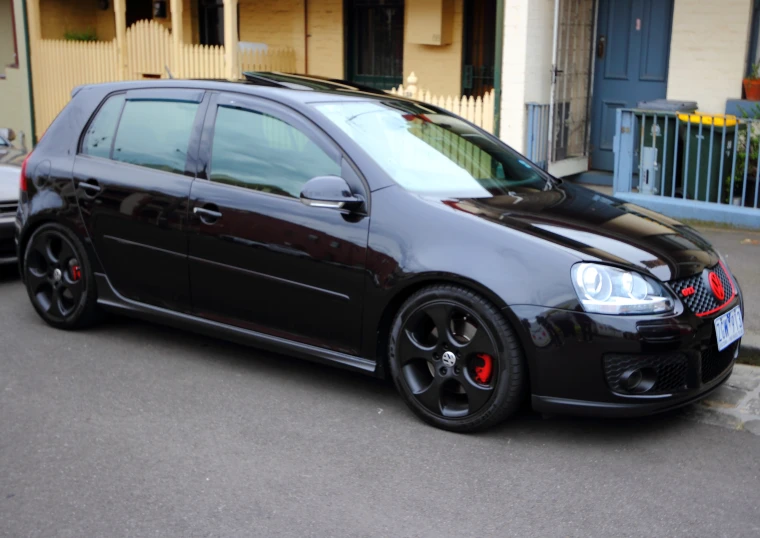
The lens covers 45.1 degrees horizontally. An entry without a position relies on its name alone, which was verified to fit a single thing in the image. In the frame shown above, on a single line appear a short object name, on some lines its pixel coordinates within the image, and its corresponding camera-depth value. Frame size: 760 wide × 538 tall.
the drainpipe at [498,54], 10.27
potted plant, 9.73
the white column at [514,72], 10.12
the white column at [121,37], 13.42
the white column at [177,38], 12.71
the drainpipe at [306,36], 13.62
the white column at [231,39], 12.17
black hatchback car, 4.17
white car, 7.30
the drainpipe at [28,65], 15.01
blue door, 10.64
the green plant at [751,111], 9.34
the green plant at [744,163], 8.78
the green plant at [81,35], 15.66
